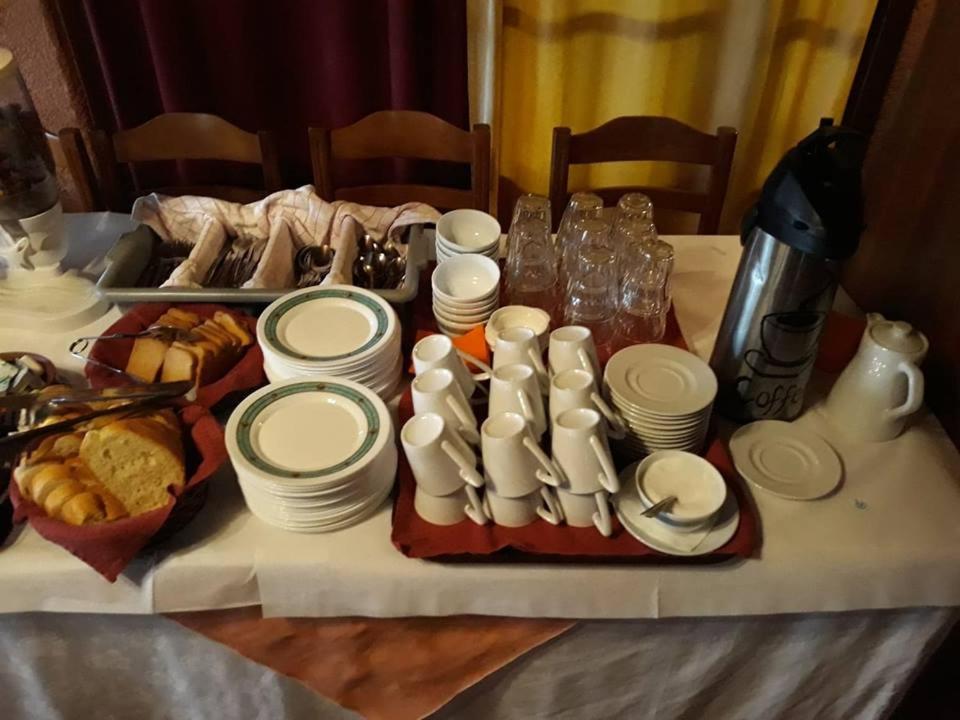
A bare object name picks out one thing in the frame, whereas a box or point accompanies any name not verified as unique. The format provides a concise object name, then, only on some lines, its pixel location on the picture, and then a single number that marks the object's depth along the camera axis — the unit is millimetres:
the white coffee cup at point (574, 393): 766
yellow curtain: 1432
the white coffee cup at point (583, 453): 722
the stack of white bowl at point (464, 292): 962
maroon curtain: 1377
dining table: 771
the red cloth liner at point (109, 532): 705
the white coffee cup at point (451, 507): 765
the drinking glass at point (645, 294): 986
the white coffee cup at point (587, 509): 756
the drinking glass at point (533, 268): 1048
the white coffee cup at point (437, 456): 722
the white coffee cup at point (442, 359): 812
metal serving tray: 993
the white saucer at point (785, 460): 833
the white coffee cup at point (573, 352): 827
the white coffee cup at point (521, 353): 834
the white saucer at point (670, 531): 752
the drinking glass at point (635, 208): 1090
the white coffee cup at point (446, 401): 763
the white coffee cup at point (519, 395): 769
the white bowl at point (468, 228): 1083
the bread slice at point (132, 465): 750
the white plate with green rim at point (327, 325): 893
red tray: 753
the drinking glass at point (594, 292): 991
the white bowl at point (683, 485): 752
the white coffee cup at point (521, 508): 763
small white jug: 830
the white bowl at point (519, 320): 930
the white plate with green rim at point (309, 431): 761
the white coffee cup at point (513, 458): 720
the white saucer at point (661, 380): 825
